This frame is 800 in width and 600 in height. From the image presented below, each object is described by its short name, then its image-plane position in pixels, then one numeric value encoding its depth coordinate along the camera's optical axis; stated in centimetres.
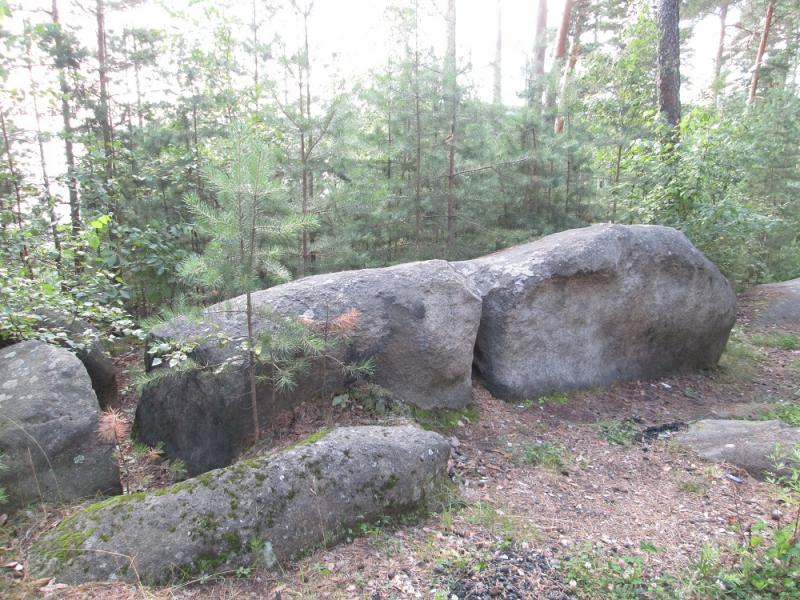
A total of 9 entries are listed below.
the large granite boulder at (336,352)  378
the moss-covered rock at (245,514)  240
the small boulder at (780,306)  841
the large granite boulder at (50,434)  309
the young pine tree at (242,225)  304
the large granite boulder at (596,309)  500
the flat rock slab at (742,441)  360
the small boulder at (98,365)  454
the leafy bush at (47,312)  380
